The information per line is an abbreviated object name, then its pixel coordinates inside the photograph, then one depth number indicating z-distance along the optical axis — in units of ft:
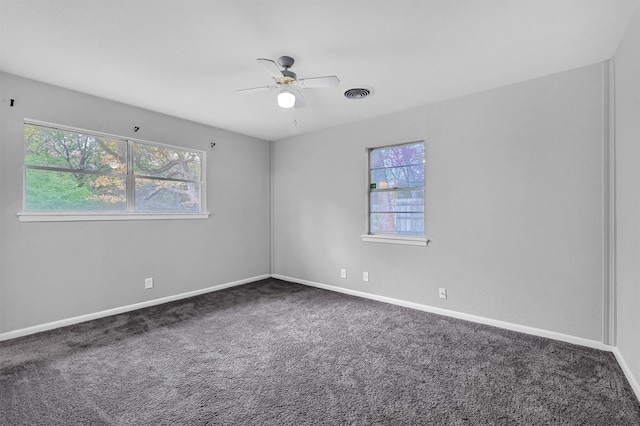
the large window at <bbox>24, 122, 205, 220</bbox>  9.68
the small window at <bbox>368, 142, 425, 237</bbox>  12.05
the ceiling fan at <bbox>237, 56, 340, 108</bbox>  7.50
